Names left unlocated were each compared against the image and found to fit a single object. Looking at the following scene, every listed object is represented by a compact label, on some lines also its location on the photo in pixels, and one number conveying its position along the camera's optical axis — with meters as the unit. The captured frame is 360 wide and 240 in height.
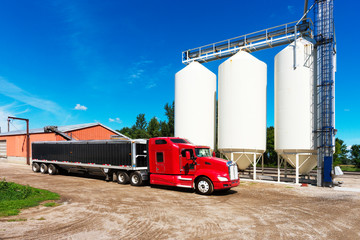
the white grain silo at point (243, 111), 19.02
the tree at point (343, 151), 66.28
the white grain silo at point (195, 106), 22.00
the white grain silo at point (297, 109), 17.64
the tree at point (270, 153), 46.53
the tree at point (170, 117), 55.66
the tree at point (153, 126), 61.84
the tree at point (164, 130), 55.44
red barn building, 30.93
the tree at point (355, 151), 72.19
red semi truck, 13.25
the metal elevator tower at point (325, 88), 16.81
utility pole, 33.53
